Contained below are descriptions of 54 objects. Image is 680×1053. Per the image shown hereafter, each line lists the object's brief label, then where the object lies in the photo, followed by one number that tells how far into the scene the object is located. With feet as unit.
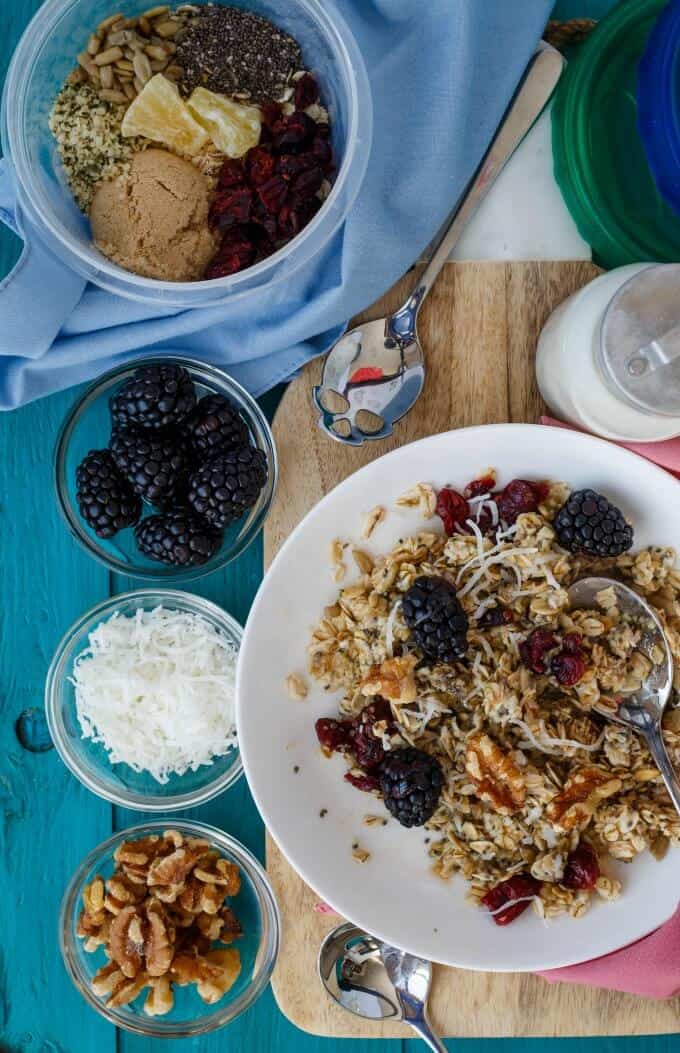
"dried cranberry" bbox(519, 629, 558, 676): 1.44
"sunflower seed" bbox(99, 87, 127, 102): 1.45
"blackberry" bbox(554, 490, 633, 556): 1.41
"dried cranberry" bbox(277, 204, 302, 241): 1.46
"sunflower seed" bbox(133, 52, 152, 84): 1.45
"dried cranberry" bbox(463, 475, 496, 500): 1.47
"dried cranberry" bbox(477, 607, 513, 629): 1.46
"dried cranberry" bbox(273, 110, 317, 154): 1.46
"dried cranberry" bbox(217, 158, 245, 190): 1.45
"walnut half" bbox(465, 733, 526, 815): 1.43
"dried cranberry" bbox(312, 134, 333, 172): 1.47
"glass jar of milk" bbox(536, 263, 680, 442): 1.35
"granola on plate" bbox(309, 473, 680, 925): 1.44
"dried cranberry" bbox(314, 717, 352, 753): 1.48
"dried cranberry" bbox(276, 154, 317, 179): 1.45
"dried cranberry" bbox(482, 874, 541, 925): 1.48
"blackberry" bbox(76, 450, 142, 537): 1.46
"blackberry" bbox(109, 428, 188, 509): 1.43
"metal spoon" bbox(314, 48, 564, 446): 1.51
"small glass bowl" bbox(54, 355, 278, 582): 1.52
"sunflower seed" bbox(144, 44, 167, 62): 1.45
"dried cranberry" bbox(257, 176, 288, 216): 1.45
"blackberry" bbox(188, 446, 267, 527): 1.42
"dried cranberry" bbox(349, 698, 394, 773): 1.47
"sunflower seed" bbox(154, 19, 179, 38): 1.47
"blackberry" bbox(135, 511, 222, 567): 1.45
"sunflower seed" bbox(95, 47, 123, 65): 1.46
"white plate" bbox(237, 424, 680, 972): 1.44
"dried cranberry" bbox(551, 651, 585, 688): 1.42
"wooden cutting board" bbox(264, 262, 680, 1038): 1.53
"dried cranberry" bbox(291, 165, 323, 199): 1.45
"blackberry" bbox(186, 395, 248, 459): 1.45
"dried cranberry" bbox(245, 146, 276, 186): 1.45
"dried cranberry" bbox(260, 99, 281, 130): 1.47
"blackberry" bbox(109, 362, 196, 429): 1.44
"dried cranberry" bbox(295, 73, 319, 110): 1.48
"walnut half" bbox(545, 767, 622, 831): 1.44
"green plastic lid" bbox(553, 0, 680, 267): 1.49
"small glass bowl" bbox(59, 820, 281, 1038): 1.56
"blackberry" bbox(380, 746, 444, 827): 1.41
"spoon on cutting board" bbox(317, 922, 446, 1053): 1.53
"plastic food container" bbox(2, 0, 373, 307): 1.43
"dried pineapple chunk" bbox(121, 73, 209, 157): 1.43
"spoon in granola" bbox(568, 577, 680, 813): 1.45
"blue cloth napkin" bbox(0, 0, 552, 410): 1.45
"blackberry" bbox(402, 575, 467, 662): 1.39
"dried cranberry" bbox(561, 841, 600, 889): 1.46
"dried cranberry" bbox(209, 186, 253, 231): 1.45
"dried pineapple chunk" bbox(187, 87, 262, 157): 1.44
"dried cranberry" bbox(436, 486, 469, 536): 1.47
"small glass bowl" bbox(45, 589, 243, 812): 1.57
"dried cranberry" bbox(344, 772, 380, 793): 1.49
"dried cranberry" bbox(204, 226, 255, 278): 1.46
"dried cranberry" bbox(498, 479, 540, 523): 1.45
